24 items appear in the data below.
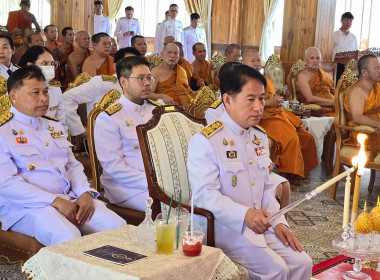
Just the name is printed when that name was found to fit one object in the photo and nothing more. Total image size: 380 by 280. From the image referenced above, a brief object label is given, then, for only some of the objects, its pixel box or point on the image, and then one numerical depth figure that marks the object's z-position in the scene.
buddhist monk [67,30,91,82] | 6.47
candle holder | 1.82
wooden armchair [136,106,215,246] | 2.42
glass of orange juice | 1.72
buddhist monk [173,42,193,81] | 6.97
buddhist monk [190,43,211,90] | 7.34
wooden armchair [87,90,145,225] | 2.71
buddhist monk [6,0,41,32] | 7.99
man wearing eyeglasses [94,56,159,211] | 2.86
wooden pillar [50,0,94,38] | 7.73
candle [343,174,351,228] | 1.77
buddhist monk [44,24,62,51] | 7.43
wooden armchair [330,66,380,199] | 4.48
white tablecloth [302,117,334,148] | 5.42
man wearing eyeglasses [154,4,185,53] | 11.44
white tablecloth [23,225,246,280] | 1.58
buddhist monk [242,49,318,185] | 4.85
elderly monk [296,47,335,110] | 6.07
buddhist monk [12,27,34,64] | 6.73
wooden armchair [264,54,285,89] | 6.76
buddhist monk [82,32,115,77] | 5.90
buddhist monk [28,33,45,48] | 6.29
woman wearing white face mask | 3.93
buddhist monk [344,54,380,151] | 4.43
